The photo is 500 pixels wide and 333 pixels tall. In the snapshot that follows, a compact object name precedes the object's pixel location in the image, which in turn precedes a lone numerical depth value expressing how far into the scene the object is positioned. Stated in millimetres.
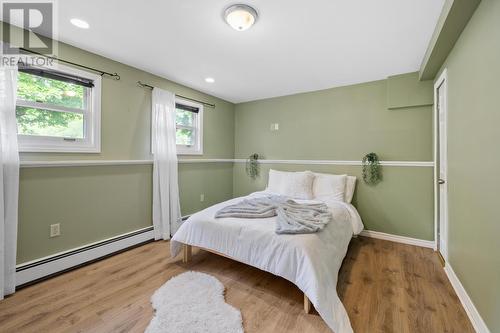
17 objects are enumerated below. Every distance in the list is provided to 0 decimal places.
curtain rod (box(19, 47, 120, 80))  1826
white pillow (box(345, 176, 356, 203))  2883
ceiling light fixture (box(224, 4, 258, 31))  1547
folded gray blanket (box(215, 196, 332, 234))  1718
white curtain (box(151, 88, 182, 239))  2738
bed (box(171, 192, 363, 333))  1373
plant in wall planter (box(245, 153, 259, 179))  3986
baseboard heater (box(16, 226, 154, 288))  1788
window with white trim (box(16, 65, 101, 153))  1856
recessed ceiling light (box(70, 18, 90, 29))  1728
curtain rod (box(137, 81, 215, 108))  2627
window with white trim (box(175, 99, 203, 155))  3266
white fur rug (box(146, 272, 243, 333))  1321
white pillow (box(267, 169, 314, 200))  3000
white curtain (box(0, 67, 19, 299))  1640
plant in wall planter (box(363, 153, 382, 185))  2857
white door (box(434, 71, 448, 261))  2051
